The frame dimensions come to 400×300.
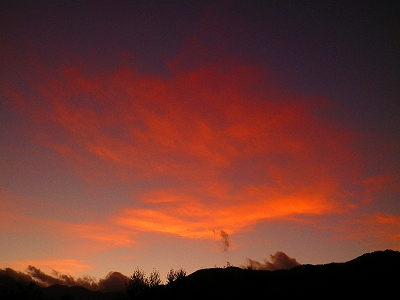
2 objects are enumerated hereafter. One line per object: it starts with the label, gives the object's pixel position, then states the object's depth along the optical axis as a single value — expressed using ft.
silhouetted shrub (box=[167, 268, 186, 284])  217.56
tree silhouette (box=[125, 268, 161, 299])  235.20
